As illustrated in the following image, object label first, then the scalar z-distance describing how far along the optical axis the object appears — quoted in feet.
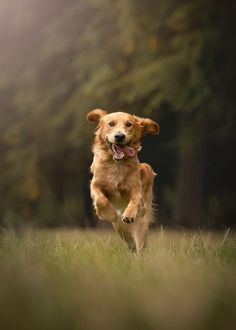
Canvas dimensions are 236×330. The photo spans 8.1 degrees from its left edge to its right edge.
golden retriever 46.97
